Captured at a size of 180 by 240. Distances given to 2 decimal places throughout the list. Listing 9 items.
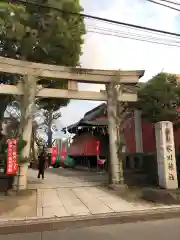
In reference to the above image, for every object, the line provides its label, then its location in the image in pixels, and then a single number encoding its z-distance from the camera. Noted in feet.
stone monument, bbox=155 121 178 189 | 24.18
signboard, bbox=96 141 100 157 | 42.97
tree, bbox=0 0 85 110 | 32.49
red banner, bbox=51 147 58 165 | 65.99
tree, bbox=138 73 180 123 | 29.91
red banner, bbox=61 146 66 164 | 61.95
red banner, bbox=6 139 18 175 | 23.71
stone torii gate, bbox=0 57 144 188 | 25.36
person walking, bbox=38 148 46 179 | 33.46
